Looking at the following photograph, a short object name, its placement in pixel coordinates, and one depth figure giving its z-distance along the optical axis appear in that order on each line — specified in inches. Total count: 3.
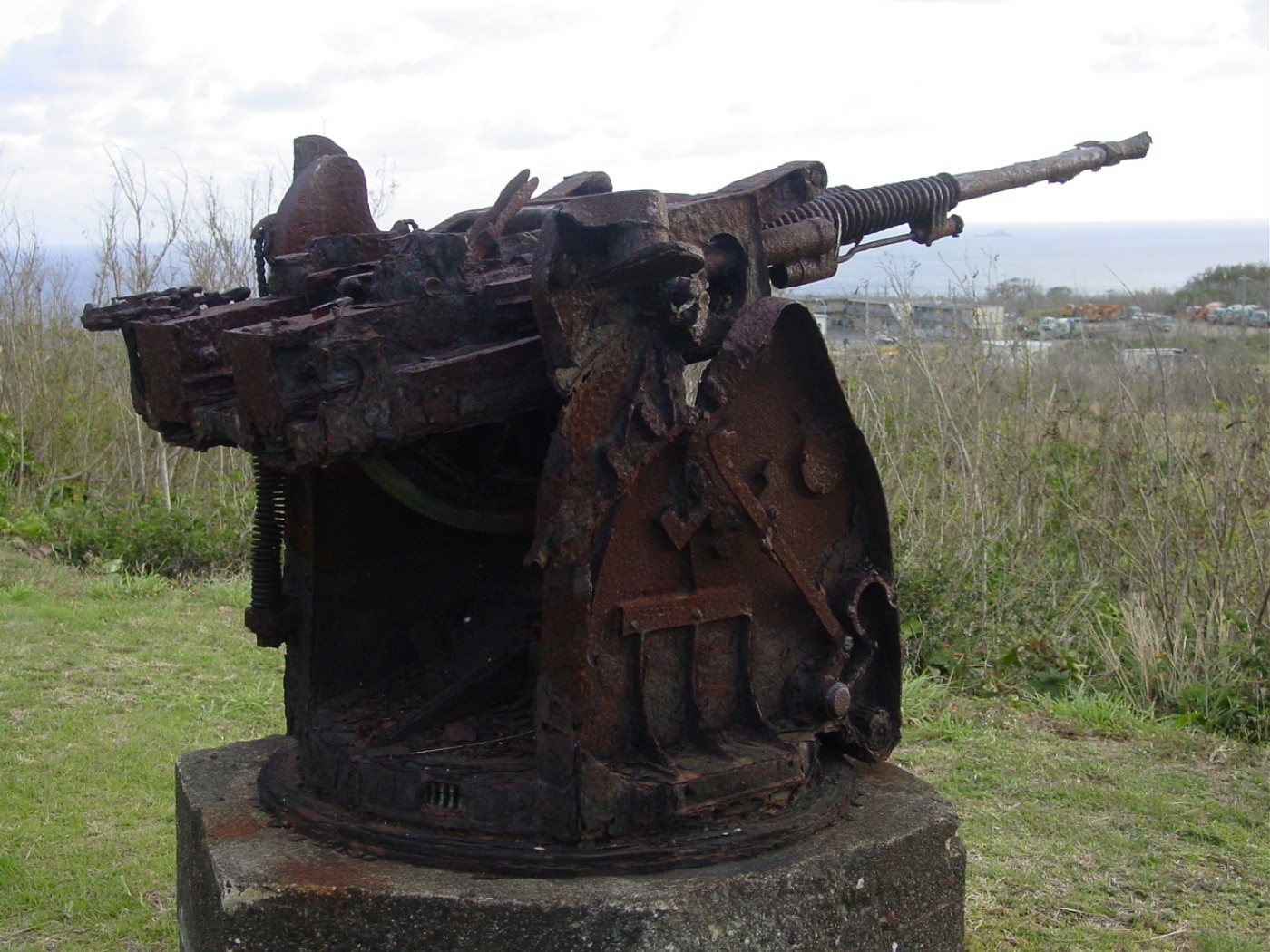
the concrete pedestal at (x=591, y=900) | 100.3
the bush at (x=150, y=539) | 334.6
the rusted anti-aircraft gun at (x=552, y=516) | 99.7
